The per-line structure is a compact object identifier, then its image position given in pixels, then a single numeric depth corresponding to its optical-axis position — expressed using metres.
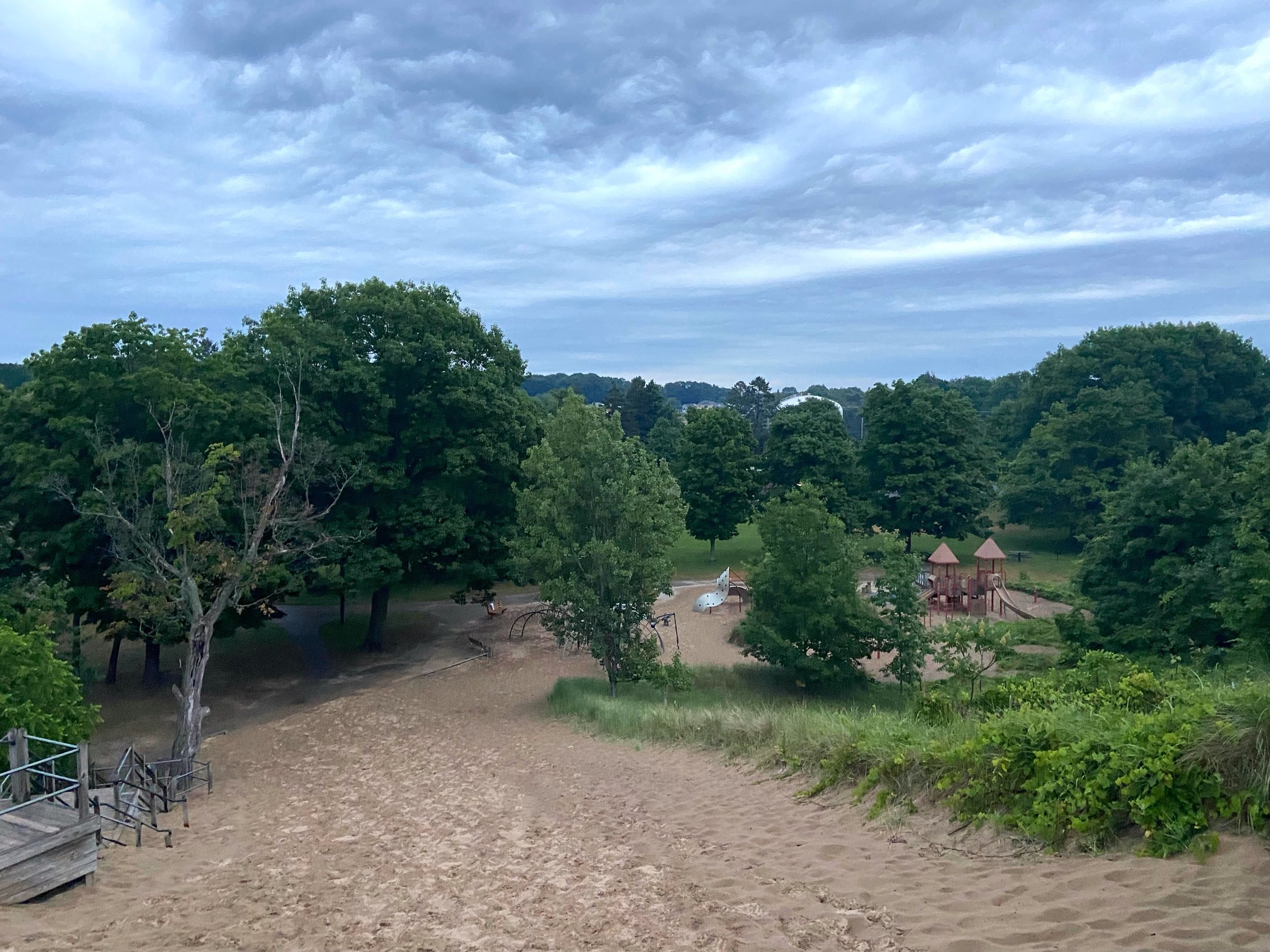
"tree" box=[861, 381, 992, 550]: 44.12
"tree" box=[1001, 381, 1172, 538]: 47.25
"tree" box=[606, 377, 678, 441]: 85.94
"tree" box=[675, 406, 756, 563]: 44.47
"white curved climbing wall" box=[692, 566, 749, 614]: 34.25
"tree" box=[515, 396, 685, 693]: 19.75
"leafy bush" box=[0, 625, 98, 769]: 13.45
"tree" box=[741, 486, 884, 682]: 22.03
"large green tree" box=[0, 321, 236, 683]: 21.39
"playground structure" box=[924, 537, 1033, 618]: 33.59
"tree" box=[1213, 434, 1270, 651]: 16.89
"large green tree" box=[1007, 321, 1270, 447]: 56.00
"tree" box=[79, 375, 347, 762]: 17.48
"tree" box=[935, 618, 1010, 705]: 19.28
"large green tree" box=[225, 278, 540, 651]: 24.56
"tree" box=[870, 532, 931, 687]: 22.19
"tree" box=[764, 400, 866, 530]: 45.59
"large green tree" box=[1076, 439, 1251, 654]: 19.67
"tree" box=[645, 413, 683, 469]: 70.25
